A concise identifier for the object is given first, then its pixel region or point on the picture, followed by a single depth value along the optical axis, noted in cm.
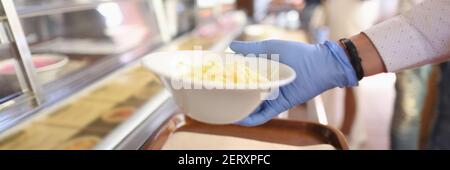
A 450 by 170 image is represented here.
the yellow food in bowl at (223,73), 69
